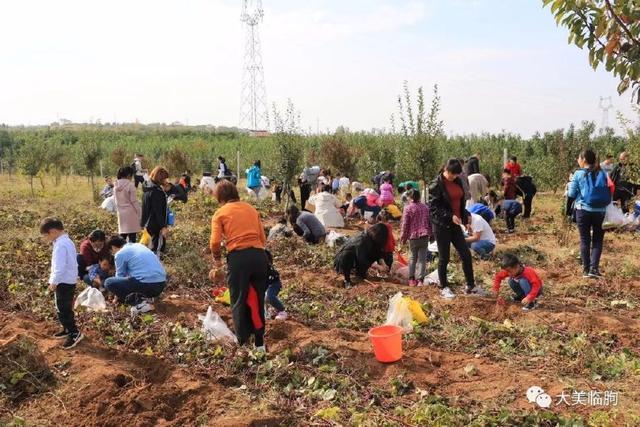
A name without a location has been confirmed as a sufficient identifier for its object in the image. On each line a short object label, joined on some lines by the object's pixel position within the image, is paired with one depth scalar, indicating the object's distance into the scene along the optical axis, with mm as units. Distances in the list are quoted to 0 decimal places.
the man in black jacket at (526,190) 12438
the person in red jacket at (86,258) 7035
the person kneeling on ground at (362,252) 7227
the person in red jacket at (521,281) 5914
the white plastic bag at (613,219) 10500
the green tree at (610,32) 2312
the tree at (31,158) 18953
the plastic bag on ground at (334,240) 9500
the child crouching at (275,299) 5848
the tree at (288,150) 13891
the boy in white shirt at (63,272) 4965
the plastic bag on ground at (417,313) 5570
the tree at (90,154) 19141
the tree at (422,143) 11501
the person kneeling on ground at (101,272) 6707
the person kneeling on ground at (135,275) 6117
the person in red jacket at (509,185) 12102
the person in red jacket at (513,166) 13015
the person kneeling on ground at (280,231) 9891
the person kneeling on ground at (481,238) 8211
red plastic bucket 4621
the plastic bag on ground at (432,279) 7215
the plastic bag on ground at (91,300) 6152
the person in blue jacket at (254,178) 15379
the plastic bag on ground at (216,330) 5129
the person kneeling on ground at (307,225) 9625
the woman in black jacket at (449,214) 6273
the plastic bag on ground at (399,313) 5305
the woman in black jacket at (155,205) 7812
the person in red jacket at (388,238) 7317
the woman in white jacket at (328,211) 11695
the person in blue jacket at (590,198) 6879
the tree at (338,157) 19219
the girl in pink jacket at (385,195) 12141
